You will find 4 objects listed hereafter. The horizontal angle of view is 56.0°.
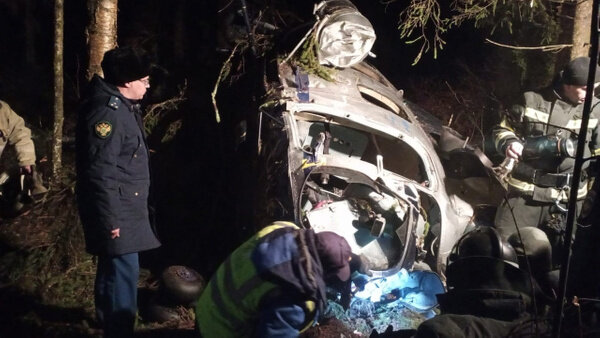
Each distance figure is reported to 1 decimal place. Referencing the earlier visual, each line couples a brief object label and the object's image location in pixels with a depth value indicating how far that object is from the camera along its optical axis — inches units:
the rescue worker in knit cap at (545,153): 185.0
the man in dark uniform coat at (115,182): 131.5
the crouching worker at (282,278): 97.0
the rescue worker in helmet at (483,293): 102.5
